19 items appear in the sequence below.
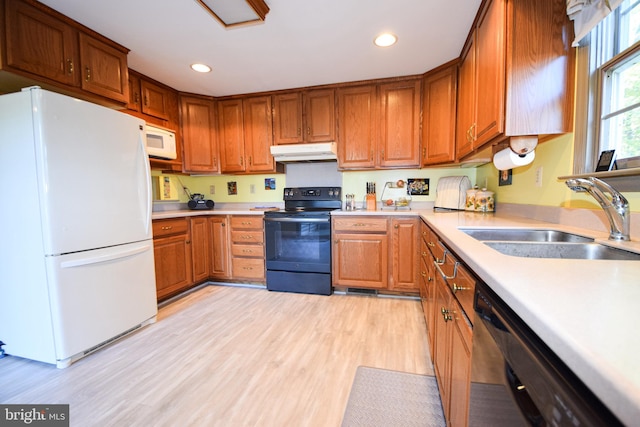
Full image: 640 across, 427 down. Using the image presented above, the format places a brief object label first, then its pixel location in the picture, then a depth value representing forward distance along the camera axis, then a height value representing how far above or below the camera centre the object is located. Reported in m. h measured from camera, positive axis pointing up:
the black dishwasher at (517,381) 0.34 -0.31
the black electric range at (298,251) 2.74 -0.57
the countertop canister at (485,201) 2.25 -0.05
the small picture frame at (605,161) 1.11 +0.14
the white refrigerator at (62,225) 1.51 -0.15
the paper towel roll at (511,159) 1.44 +0.20
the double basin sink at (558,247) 0.93 -0.21
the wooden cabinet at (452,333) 0.83 -0.55
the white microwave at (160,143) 2.49 +0.57
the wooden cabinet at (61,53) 1.53 +1.00
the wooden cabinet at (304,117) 2.86 +0.91
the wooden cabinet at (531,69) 1.21 +0.60
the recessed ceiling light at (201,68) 2.36 +1.22
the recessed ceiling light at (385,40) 1.95 +1.21
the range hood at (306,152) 2.70 +0.49
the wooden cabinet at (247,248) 2.97 -0.57
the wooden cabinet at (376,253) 2.54 -0.56
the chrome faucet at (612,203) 0.93 -0.04
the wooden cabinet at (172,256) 2.46 -0.57
